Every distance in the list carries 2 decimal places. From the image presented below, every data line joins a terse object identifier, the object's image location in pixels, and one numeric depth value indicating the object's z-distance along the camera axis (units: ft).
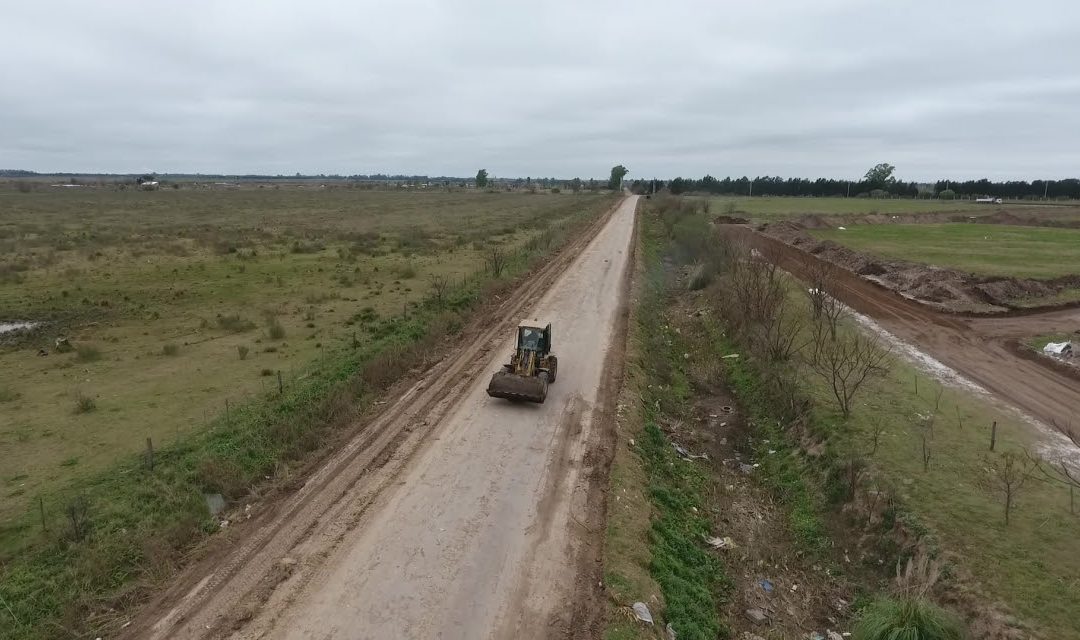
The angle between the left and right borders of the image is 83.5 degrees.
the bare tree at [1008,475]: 38.29
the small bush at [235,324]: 78.33
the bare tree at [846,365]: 50.78
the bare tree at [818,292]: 71.67
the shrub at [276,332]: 74.54
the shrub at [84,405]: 51.16
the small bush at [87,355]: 65.41
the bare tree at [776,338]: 64.59
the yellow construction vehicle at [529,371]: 51.29
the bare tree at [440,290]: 87.59
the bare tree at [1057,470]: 39.88
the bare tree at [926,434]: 42.93
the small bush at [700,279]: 107.24
